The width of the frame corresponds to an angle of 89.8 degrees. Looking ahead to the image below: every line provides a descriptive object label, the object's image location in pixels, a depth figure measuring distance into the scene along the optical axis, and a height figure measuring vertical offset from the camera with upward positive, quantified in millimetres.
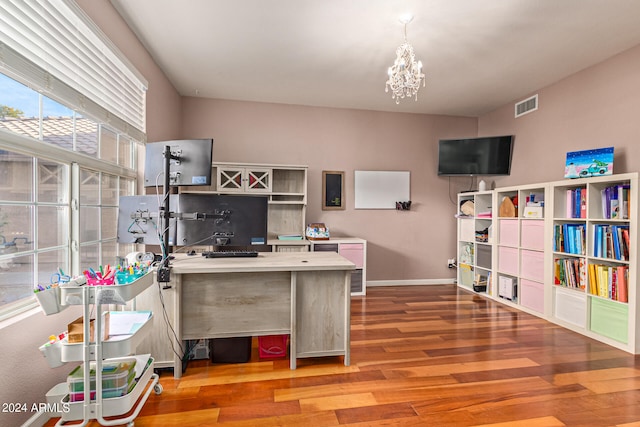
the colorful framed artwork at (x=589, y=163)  3117 +560
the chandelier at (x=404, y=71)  2607 +1211
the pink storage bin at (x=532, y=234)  3659 -201
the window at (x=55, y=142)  1585 +432
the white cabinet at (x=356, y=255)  4500 -548
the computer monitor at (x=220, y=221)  2369 -42
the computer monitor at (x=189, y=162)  2318 +384
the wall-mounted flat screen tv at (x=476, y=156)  4633 +917
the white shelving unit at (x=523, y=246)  3674 -349
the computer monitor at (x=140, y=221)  2246 -43
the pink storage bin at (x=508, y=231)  4016 -182
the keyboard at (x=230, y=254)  2579 -317
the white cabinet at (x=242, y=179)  4258 +487
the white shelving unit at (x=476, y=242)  4480 -372
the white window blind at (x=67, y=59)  1554 +940
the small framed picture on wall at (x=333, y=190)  4891 +391
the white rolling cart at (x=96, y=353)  1564 -698
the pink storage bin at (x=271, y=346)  2580 -1055
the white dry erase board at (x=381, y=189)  4977 +436
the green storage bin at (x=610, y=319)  2819 -927
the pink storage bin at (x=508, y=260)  4016 -554
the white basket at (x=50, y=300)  1485 -403
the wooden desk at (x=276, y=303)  2340 -653
